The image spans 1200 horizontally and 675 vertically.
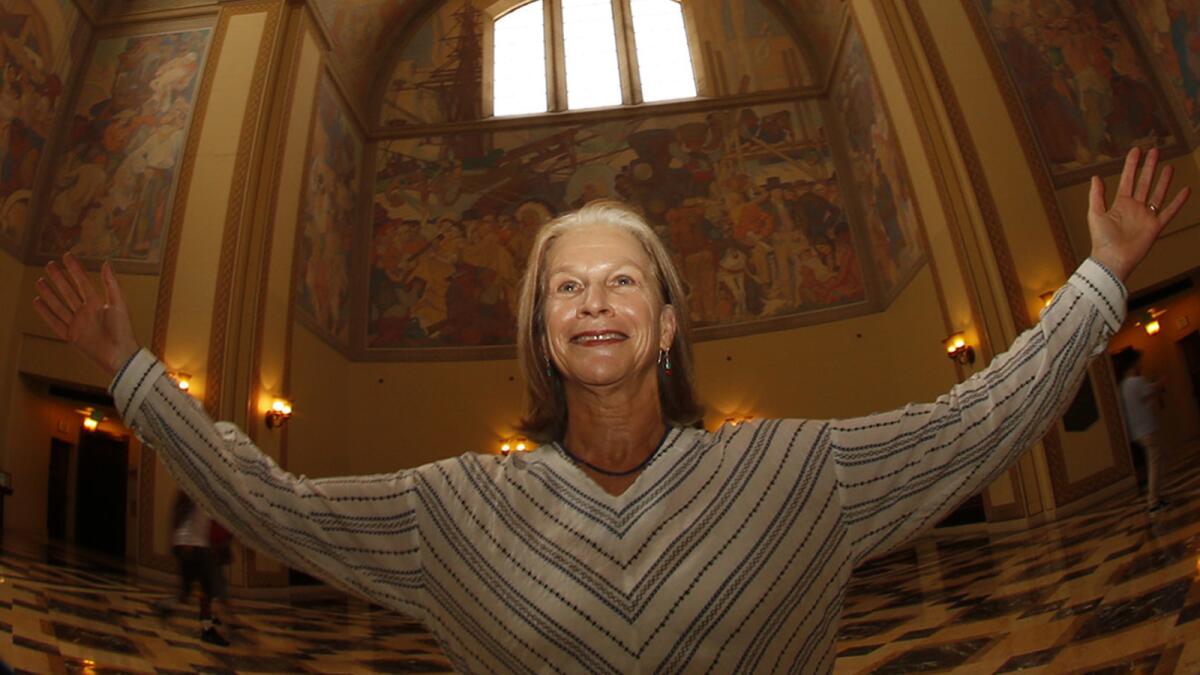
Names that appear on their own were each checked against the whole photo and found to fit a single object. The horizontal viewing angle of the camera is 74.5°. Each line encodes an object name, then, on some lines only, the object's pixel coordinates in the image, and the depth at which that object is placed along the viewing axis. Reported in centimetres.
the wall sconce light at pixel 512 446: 1372
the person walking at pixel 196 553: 516
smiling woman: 103
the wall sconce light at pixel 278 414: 1088
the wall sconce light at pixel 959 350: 1076
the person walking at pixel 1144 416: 590
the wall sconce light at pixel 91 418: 1069
